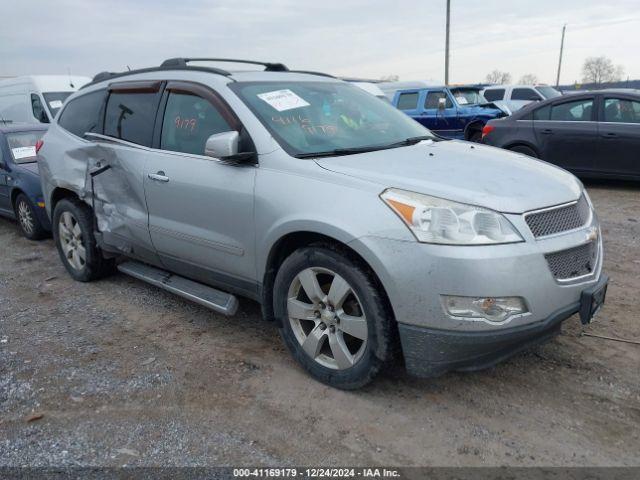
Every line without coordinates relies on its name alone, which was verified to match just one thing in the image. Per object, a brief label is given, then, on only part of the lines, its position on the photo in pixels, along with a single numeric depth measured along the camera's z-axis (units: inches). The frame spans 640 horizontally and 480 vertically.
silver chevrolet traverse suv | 103.2
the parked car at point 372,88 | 541.9
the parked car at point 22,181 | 262.8
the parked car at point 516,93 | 668.7
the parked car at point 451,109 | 523.5
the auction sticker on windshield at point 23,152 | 280.8
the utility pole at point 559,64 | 1780.0
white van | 570.3
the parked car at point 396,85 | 731.4
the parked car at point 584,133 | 314.3
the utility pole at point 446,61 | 999.6
